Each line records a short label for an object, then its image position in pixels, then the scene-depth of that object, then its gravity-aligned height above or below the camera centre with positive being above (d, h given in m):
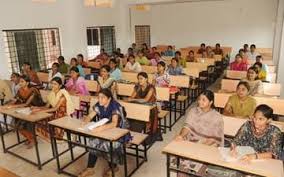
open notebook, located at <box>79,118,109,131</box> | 2.88 -0.93
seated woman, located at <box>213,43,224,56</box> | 9.11 -0.43
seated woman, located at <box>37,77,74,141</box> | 3.92 -0.95
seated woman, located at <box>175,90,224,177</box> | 2.87 -0.96
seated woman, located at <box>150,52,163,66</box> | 7.37 -0.56
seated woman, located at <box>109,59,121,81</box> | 5.60 -0.66
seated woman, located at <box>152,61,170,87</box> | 5.10 -0.74
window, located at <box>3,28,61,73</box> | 5.85 -0.13
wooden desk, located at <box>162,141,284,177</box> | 2.01 -1.00
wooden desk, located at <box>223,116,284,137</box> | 3.01 -0.99
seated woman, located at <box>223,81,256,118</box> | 3.55 -0.90
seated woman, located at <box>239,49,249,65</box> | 6.67 -0.52
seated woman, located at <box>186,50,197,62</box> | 7.82 -0.54
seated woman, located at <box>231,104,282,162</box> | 2.39 -0.91
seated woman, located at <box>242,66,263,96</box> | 4.36 -0.75
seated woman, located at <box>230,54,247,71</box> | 6.56 -0.67
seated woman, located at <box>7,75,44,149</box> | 4.12 -0.91
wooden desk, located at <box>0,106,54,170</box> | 3.37 -0.98
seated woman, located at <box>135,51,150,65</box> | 7.45 -0.57
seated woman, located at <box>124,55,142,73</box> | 6.52 -0.64
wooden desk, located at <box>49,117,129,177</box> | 2.76 -0.99
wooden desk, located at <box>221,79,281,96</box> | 4.62 -0.90
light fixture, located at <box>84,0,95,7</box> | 5.64 +0.84
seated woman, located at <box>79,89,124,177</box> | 3.05 -0.95
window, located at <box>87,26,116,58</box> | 8.37 +0.02
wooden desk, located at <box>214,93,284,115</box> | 3.70 -0.92
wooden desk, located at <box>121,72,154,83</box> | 5.95 -0.82
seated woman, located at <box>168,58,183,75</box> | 5.93 -0.67
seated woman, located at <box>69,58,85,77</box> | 6.06 -0.57
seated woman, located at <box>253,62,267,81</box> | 5.12 -0.70
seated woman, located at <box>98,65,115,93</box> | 5.00 -0.76
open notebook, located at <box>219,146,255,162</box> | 2.16 -0.97
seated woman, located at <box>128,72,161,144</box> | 3.85 -0.96
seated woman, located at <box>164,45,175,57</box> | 9.19 -0.46
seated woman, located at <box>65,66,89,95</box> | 4.93 -0.82
